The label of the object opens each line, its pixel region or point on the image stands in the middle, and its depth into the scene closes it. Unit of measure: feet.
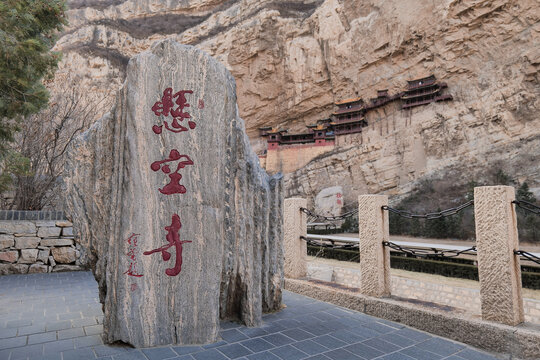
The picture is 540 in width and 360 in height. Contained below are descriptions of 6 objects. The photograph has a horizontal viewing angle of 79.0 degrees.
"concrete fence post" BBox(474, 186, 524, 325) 9.14
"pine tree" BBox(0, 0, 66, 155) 14.32
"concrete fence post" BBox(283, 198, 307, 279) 16.31
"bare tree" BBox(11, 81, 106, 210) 24.34
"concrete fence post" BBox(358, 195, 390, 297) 12.46
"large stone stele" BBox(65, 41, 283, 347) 9.00
